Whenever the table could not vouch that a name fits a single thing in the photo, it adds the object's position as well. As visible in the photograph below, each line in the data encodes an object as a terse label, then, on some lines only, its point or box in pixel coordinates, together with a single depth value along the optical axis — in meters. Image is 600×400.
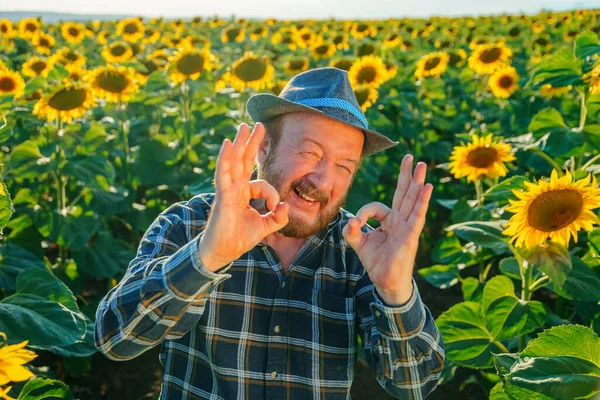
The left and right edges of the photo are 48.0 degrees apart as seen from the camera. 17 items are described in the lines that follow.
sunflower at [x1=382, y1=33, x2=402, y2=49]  9.97
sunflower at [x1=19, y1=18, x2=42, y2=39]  9.84
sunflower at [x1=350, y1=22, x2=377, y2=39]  11.18
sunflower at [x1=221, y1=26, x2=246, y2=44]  9.95
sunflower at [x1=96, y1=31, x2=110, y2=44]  10.44
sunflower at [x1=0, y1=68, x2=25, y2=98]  4.98
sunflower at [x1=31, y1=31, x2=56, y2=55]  8.85
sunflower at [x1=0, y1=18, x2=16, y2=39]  9.92
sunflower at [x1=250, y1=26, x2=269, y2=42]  11.21
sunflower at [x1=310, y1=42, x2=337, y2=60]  7.95
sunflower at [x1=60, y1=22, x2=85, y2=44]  10.77
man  1.69
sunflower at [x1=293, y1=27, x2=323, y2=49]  9.72
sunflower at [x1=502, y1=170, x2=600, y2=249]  2.27
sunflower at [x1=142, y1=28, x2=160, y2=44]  10.53
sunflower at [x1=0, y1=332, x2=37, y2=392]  1.14
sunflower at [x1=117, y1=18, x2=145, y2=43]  10.11
